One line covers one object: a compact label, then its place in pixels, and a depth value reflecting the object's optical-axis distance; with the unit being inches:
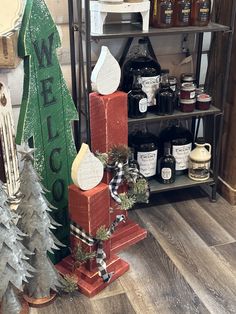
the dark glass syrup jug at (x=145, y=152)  84.8
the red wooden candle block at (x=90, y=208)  62.3
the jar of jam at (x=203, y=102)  84.4
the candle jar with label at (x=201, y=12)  77.5
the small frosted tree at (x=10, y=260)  56.3
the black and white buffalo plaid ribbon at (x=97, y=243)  65.0
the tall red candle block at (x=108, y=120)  68.2
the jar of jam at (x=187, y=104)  83.2
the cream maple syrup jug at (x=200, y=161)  87.2
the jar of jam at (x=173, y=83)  84.2
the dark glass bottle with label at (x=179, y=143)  88.0
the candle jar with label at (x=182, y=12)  76.9
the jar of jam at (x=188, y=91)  82.8
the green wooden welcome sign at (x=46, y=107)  60.5
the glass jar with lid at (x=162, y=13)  75.9
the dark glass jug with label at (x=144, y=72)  80.4
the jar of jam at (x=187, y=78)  84.7
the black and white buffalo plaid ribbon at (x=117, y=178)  68.7
